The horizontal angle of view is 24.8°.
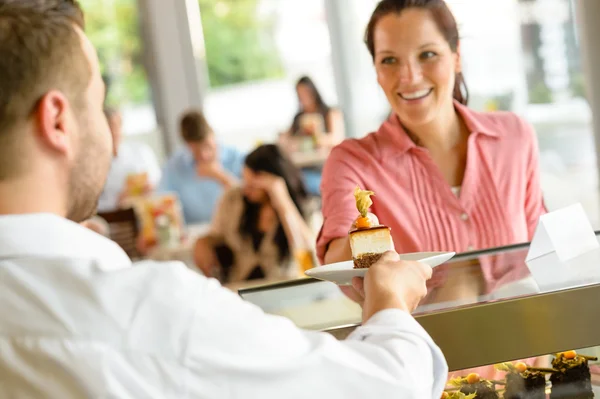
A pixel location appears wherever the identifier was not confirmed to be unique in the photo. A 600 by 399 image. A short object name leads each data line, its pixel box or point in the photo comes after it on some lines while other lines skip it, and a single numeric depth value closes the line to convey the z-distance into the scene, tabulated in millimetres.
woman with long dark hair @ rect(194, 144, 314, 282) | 5417
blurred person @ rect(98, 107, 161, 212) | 7289
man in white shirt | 1602
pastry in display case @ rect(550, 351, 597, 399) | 2028
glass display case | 1925
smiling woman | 2333
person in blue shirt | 6953
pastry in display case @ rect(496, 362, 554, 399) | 2038
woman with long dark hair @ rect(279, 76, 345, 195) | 7560
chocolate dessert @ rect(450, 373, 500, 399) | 2030
